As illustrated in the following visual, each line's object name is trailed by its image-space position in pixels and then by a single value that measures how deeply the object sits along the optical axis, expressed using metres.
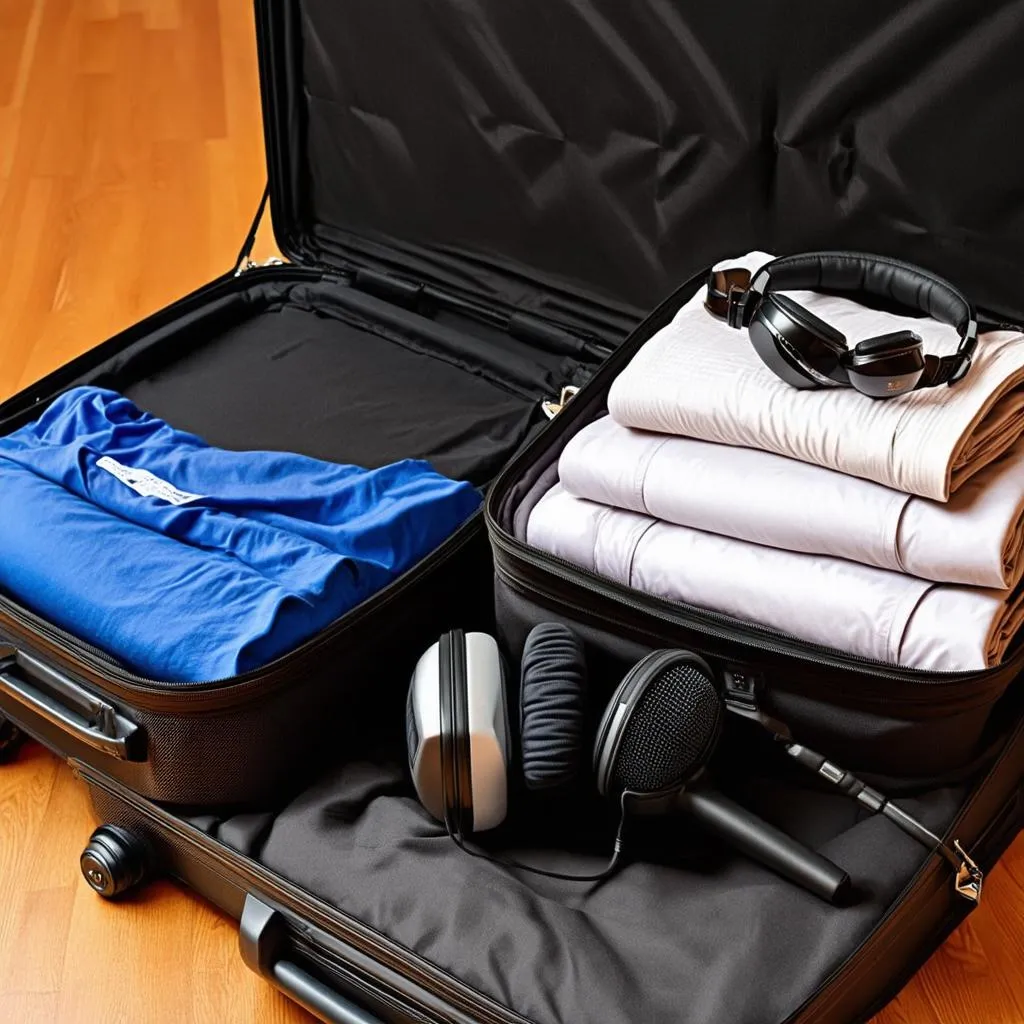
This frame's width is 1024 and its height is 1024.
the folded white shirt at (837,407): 0.92
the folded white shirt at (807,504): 0.91
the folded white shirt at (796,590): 0.91
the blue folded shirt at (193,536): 1.05
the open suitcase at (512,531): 0.92
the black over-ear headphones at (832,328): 0.93
